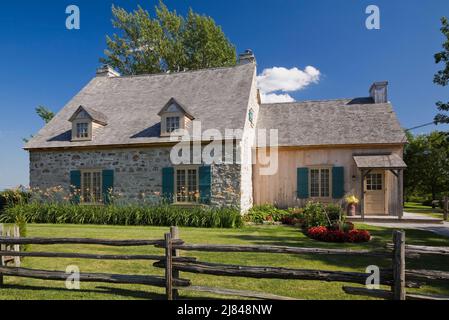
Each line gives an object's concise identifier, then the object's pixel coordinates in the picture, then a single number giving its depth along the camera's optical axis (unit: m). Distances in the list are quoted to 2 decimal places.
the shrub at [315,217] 10.86
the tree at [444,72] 11.32
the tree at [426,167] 28.66
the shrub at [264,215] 13.52
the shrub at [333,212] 11.60
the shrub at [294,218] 12.67
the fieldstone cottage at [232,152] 13.84
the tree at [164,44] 25.91
